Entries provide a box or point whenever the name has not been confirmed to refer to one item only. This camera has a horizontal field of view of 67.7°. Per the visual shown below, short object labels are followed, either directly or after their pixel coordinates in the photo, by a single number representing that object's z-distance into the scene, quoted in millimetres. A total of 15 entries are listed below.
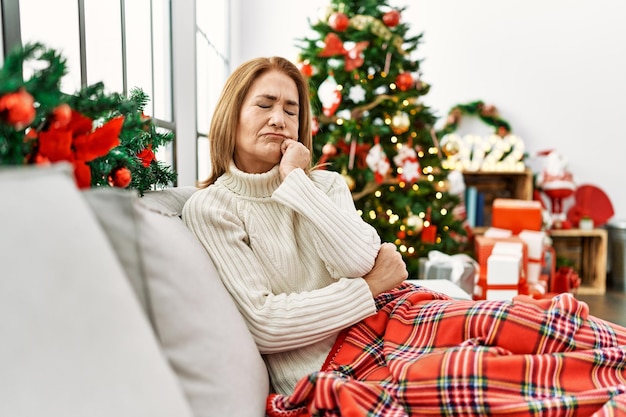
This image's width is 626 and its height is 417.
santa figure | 3661
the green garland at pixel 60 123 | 590
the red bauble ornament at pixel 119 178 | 869
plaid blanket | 730
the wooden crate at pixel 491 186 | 3922
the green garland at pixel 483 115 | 3814
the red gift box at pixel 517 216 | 3107
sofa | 458
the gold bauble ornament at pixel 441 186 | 2984
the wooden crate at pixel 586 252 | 3662
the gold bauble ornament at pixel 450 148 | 3179
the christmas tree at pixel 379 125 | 2863
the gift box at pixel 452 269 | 2588
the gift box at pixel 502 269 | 2572
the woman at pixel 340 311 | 758
